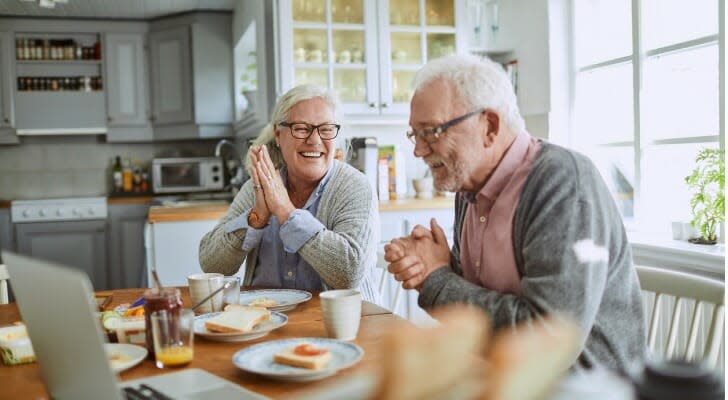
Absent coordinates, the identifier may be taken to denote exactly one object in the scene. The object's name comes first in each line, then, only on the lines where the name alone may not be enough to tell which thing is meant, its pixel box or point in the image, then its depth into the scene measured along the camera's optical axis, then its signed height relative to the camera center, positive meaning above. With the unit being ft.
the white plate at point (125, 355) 3.62 -1.02
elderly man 3.89 -0.40
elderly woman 5.93 -0.44
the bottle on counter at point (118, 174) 18.65 +0.08
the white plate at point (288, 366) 3.36 -1.01
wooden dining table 3.37 -1.08
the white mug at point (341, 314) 4.07 -0.89
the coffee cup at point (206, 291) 4.94 -0.87
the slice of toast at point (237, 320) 4.25 -0.96
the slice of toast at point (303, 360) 3.42 -0.98
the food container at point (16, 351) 3.90 -1.01
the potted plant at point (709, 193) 7.55 -0.38
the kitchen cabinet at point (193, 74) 17.47 +2.69
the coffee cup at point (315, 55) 12.60 +2.21
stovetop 16.29 -0.77
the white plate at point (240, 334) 4.22 -1.03
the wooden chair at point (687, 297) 4.25 -0.93
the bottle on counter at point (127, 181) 18.73 -0.12
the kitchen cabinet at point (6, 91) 17.16 +2.30
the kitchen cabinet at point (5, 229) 16.37 -1.21
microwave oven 18.08 +0.02
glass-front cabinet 12.46 +2.43
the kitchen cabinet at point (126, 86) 17.90 +2.46
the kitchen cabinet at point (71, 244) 16.42 -1.64
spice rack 17.49 +2.60
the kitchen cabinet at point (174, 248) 10.94 -1.21
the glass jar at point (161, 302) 3.74 -0.72
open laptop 2.28 -0.64
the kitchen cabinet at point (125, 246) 17.10 -1.78
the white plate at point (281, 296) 5.17 -1.03
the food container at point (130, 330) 4.16 -0.97
